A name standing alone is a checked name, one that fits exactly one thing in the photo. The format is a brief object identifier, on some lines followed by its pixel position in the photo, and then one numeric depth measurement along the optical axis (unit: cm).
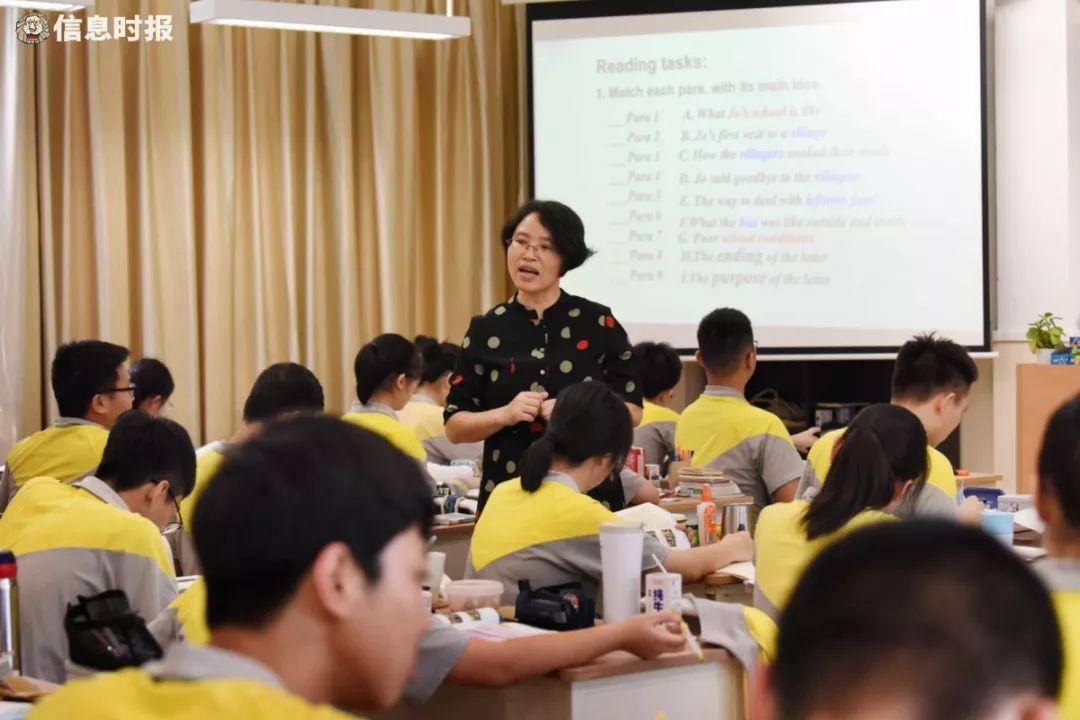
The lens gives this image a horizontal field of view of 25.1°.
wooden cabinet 1127
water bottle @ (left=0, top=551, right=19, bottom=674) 446
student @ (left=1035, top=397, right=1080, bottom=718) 282
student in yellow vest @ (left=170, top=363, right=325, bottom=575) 760
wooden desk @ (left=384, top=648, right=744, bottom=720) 442
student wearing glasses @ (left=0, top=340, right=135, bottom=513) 799
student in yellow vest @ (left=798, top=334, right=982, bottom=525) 717
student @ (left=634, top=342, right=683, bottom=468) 978
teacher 662
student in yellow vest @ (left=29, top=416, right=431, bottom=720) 213
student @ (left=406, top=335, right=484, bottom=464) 1039
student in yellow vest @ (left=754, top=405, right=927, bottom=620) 508
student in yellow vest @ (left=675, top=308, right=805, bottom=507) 830
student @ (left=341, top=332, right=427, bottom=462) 900
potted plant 1157
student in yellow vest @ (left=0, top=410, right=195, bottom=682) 510
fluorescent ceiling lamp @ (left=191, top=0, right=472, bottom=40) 1031
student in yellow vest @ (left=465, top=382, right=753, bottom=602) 550
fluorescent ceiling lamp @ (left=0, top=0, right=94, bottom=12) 949
